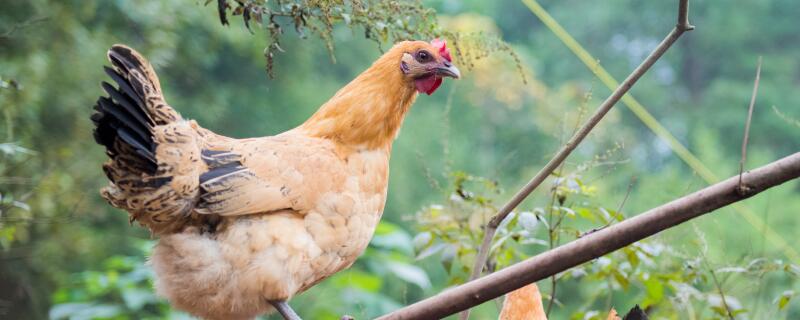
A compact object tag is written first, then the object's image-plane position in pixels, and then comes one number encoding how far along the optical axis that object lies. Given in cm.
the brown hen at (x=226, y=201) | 391
